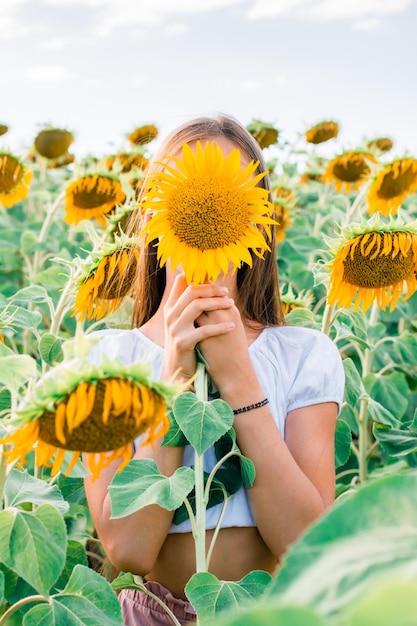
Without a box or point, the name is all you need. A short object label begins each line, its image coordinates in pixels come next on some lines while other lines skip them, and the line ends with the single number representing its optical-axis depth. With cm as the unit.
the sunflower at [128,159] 306
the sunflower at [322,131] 359
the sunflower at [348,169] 293
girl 116
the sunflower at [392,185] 230
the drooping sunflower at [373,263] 137
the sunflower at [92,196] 232
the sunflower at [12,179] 245
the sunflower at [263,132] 318
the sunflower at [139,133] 357
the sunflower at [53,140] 327
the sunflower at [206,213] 103
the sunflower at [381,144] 329
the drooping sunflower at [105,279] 131
